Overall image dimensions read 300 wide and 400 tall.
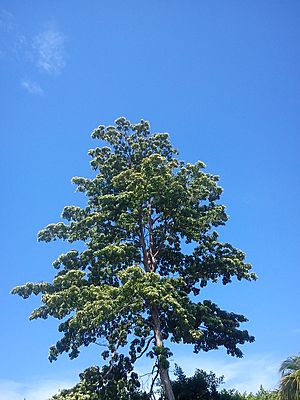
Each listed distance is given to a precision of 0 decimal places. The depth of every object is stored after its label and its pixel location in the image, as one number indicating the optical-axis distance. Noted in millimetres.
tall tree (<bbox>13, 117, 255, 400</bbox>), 20797
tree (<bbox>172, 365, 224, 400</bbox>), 24297
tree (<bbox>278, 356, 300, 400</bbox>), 15570
